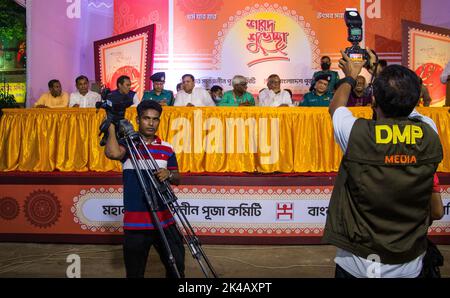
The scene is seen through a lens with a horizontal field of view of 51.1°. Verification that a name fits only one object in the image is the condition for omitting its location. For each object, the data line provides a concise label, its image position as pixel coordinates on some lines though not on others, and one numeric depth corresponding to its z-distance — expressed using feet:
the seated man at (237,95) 22.19
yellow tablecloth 18.48
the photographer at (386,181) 6.20
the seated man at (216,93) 27.21
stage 18.42
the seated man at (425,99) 23.47
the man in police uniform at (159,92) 23.94
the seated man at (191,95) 24.08
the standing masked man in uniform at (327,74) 22.91
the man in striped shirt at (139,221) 9.82
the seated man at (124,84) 22.13
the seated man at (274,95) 23.70
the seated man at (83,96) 25.21
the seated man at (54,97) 25.14
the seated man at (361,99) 21.40
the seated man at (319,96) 21.57
